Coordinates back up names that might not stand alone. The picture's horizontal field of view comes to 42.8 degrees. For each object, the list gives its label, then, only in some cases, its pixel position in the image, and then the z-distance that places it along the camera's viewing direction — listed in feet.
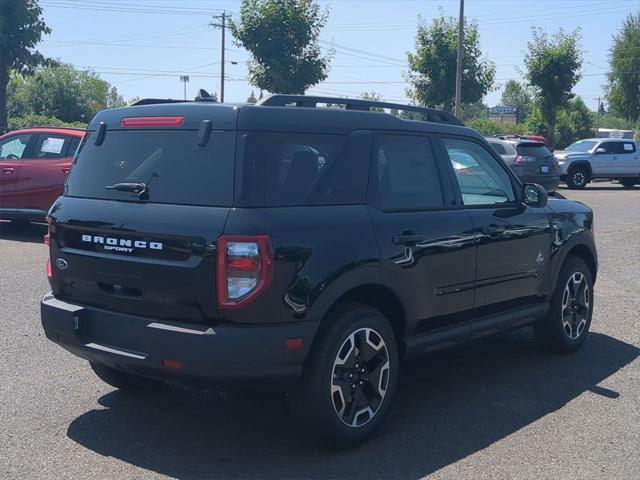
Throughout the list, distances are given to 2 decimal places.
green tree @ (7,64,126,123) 189.37
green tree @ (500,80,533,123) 358.02
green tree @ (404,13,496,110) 110.42
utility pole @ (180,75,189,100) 274.36
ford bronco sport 13.69
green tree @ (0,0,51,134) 66.64
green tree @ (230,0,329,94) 97.81
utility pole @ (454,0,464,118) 95.20
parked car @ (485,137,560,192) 70.08
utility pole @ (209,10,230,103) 158.31
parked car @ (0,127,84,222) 41.24
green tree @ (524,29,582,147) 120.26
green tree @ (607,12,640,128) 168.45
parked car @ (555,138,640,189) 92.94
